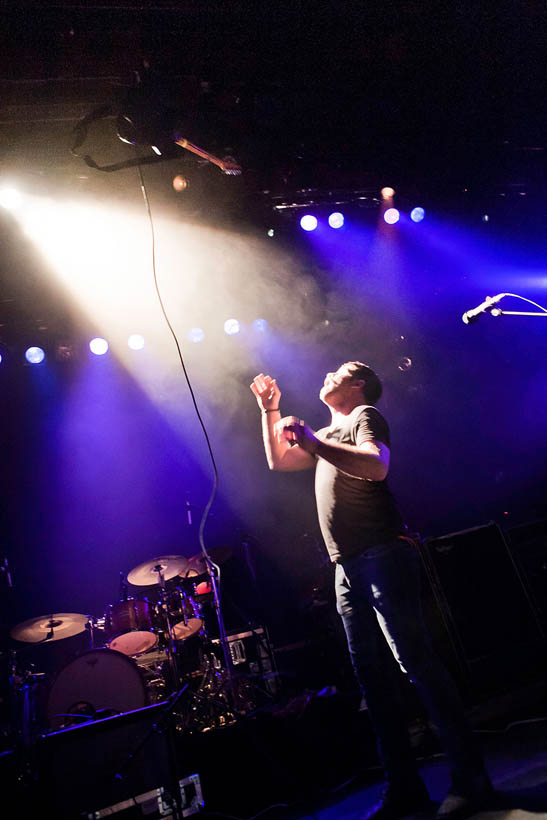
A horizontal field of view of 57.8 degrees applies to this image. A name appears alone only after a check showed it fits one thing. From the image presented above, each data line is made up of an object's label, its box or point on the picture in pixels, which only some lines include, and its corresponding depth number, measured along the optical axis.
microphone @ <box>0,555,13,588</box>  5.42
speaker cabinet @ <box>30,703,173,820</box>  2.35
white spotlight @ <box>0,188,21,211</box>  4.27
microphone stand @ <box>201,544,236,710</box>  4.85
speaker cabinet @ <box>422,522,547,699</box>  3.75
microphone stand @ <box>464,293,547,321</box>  3.29
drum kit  4.68
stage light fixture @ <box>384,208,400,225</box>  5.89
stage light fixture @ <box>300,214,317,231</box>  5.67
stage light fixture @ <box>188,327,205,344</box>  6.21
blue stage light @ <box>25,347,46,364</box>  5.93
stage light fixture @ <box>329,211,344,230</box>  5.83
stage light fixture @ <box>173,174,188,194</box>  4.65
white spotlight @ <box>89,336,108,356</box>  5.95
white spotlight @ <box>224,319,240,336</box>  6.41
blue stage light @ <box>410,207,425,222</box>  5.95
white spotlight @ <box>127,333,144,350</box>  6.07
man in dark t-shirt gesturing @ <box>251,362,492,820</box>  2.26
